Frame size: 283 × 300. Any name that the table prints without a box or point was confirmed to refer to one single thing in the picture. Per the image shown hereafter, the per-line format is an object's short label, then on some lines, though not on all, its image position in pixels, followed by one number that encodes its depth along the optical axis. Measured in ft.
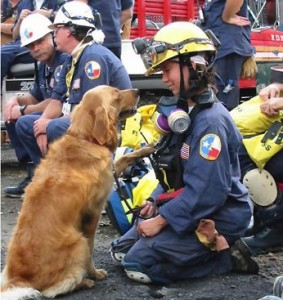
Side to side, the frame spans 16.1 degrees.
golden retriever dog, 18.93
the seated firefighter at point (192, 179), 19.37
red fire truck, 38.71
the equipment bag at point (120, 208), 23.83
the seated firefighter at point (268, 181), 22.50
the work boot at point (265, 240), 23.17
